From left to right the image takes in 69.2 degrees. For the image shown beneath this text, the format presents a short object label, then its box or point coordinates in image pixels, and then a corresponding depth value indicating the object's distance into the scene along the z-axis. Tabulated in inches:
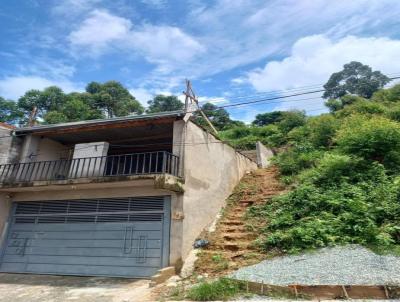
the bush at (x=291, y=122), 932.0
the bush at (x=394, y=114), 613.3
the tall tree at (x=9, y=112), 1353.3
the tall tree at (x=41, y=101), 1427.2
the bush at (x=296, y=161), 517.0
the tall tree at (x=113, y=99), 1499.8
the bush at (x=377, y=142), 412.9
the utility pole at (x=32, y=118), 520.7
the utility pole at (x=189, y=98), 392.8
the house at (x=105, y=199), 344.2
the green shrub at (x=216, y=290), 215.2
